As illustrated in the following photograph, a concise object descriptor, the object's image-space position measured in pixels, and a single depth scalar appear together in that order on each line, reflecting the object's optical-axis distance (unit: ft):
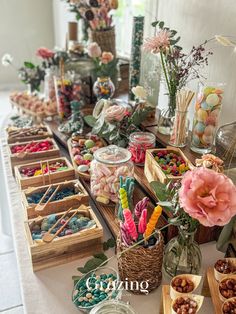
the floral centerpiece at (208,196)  1.88
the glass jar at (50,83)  5.68
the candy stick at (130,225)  2.45
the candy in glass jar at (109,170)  3.28
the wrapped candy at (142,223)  2.46
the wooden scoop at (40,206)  3.21
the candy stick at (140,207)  2.63
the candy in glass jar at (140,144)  3.73
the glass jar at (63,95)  5.16
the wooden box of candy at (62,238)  2.81
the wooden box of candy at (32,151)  4.20
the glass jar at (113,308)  2.30
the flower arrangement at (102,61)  5.28
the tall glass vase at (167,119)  3.92
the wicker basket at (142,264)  2.42
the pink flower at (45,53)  5.93
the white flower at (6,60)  6.76
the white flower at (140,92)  4.23
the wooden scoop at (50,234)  2.79
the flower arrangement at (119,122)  3.97
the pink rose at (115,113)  3.92
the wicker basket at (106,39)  5.73
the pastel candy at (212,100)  3.35
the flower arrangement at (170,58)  3.56
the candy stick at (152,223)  2.34
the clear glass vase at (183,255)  2.58
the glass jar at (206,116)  3.39
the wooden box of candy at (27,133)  4.63
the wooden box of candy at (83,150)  3.83
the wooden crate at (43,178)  3.66
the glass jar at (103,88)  5.05
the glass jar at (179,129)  3.62
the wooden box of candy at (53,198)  3.24
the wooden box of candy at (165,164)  3.06
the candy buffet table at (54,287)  2.53
